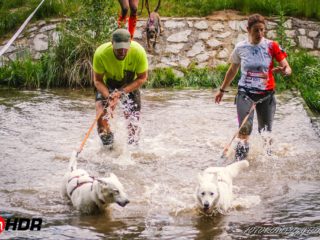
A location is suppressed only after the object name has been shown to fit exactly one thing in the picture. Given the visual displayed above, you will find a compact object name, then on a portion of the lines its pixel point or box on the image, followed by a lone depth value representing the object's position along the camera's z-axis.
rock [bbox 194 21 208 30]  14.74
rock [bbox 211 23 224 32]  14.69
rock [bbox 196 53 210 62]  14.01
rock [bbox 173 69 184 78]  13.43
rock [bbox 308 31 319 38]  14.47
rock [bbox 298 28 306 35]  14.52
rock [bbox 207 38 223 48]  14.34
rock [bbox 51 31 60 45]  13.38
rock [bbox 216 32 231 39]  14.53
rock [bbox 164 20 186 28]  14.80
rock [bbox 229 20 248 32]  14.64
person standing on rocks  10.69
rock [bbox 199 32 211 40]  14.50
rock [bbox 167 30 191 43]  14.46
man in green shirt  7.48
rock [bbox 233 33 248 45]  14.37
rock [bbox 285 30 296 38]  14.43
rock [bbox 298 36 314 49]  14.30
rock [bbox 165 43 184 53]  14.24
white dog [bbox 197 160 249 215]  5.64
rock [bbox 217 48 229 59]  14.04
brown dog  13.74
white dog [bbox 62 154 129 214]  5.59
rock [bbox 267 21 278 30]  14.52
